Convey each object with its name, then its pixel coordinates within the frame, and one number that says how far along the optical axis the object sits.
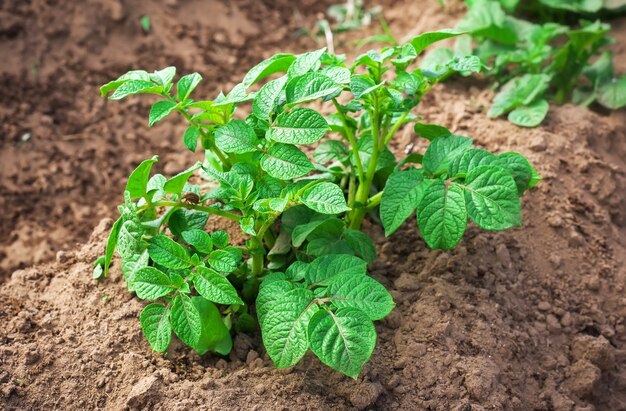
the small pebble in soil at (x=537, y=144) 2.51
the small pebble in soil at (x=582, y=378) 2.10
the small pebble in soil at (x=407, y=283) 2.11
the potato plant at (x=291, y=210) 1.74
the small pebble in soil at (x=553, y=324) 2.19
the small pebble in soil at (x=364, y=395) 1.82
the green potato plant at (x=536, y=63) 2.69
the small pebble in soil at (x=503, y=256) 2.22
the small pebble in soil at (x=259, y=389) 1.83
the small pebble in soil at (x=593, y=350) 2.15
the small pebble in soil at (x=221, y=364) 1.93
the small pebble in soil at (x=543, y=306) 2.21
